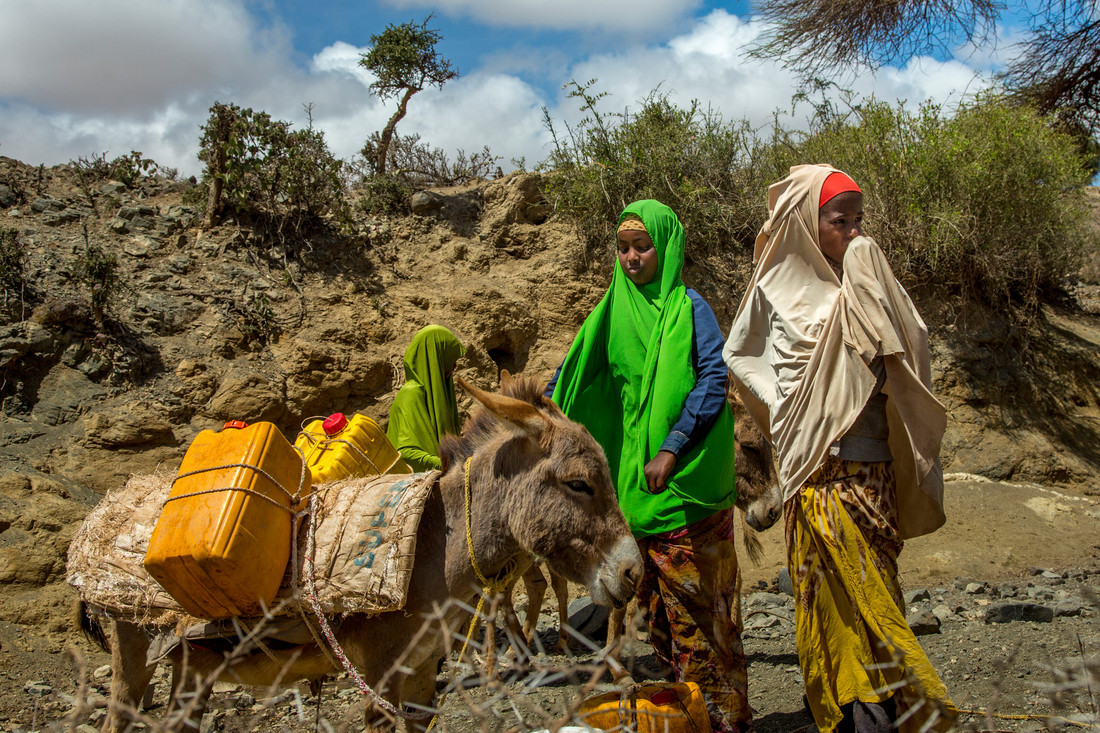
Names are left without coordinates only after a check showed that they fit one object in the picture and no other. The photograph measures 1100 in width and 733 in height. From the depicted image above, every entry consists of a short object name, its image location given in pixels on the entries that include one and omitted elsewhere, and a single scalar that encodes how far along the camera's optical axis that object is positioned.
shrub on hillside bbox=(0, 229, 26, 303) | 6.67
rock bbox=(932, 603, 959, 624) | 5.41
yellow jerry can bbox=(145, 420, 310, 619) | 2.58
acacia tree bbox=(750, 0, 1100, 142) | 12.84
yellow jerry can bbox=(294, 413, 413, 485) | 3.69
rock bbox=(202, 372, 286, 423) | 6.84
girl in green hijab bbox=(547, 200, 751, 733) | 3.28
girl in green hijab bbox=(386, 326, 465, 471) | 4.64
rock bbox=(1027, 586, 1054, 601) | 5.71
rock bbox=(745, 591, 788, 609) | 6.20
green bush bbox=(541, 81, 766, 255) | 9.33
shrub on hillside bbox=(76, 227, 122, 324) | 6.80
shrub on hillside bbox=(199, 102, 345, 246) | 7.92
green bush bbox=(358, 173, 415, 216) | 9.20
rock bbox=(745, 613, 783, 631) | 5.66
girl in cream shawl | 2.76
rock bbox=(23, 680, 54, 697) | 4.36
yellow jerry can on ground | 2.58
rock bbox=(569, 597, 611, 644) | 5.61
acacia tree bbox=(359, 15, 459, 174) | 9.70
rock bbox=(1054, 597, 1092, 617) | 5.18
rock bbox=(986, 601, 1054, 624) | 5.05
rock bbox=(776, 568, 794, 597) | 6.53
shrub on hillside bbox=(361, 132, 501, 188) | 10.38
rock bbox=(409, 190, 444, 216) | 9.34
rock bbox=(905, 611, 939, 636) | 5.02
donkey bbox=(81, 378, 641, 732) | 2.86
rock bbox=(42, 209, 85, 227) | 7.73
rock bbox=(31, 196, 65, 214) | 7.81
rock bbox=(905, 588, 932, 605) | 5.93
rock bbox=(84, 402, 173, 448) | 6.33
